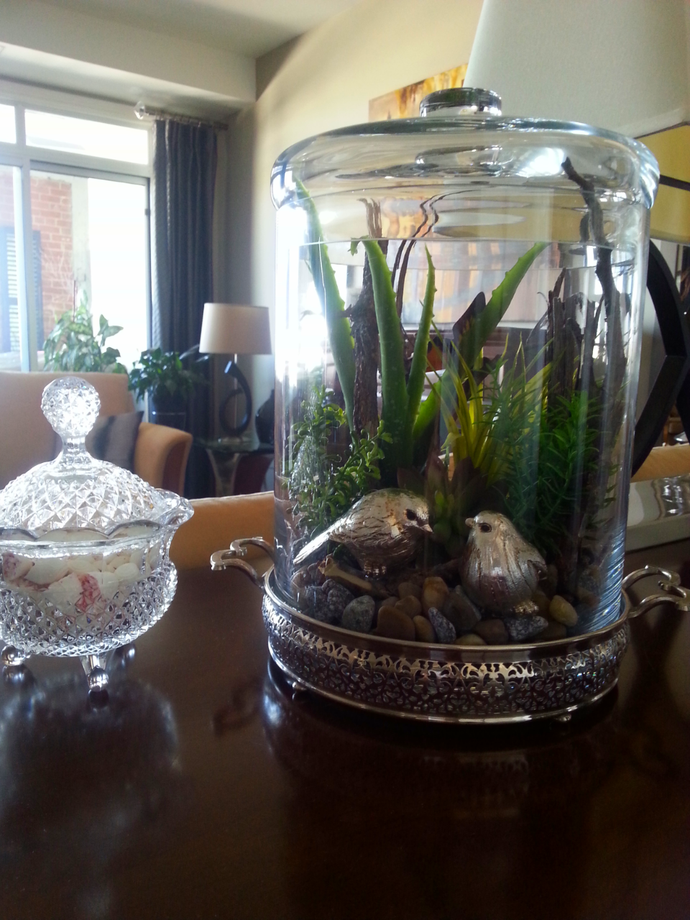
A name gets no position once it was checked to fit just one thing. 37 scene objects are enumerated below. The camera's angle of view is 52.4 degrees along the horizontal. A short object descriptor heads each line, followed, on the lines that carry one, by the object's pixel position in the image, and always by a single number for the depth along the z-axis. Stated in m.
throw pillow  2.71
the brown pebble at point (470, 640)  0.43
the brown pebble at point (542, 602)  0.46
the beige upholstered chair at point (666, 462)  1.12
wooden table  0.31
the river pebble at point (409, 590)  0.46
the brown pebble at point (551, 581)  0.47
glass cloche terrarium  0.43
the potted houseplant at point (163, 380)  3.68
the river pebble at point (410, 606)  0.45
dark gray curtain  4.07
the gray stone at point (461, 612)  0.44
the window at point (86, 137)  3.81
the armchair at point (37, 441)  2.73
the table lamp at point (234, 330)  3.45
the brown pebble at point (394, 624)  0.44
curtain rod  3.91
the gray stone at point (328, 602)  0.47
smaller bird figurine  0.43
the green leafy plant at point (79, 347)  3.71
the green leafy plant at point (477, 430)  0.46
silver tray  0.42
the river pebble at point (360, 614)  0.45
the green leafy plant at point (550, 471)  0.47
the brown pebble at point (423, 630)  0.44
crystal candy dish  0.46
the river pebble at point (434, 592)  0.45
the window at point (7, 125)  3.69
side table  3.38
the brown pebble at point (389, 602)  0.45
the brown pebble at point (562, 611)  0.46
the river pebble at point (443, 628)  0.43
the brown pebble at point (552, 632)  0.45
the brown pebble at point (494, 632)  0.44
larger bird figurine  0.45
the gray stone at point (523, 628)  0.44
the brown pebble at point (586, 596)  0.48
